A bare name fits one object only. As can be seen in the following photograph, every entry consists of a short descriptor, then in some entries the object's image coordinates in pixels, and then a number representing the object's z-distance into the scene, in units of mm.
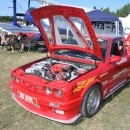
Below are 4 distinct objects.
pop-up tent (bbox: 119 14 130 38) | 11067
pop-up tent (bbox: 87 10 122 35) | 9644
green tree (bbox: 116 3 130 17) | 47352
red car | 2949
